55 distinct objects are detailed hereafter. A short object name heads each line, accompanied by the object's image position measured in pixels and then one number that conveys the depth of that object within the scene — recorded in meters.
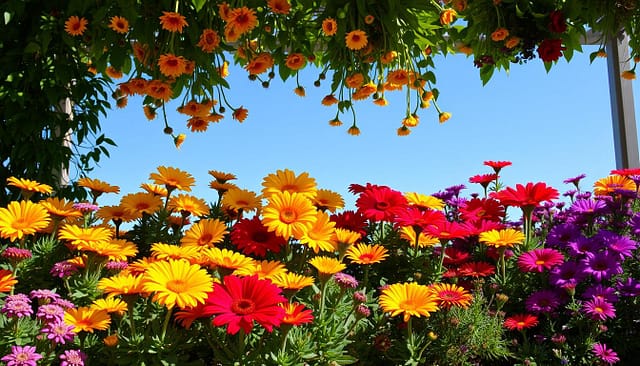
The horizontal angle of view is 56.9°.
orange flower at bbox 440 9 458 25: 2.44
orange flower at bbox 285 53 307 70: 2.59
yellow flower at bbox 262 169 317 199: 1.34
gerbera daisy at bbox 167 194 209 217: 1.40
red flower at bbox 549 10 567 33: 2.36
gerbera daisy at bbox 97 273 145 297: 0.98
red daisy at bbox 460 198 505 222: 1.68
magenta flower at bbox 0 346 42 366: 0.92
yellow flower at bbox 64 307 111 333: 0.99
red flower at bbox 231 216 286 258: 1.22
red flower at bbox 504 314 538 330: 1.33
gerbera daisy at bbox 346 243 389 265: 1.22
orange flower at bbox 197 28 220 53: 2.44
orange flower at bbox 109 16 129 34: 2.39
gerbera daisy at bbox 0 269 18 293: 1.05
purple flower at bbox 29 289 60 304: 1.07
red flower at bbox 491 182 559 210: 1.47
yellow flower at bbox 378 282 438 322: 1.06
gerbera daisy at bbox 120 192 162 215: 1.45
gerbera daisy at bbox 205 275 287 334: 0.86
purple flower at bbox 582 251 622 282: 1.44
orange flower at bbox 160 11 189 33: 2.27
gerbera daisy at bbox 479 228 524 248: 1.38
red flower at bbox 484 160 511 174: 1.84
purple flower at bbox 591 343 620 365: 1.28
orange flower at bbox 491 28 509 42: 2.41
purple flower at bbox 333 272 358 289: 1.10
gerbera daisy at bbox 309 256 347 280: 1.04
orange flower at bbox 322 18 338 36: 2.43
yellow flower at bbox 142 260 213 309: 0.88
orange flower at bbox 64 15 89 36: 2.58
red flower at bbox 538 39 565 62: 2.43
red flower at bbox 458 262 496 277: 1.43
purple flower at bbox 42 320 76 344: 0.96
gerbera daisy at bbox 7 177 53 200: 1.40
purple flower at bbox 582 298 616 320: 1.33
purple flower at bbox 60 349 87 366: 0.95
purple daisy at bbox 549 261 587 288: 1.42
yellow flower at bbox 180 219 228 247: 1.26
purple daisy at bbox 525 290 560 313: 1.39
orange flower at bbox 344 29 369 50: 2.38
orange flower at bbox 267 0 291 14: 2.33
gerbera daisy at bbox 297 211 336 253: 1.14
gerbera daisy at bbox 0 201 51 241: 1.19
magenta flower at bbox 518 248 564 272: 1.41
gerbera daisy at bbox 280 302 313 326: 0.92
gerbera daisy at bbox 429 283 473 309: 1.15
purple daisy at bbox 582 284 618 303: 1.40
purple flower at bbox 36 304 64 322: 0.98
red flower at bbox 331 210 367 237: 1.46
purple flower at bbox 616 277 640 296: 1.43
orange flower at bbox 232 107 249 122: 2.74
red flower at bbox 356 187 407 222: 1.42
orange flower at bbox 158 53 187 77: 2.35
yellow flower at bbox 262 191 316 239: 1.14
